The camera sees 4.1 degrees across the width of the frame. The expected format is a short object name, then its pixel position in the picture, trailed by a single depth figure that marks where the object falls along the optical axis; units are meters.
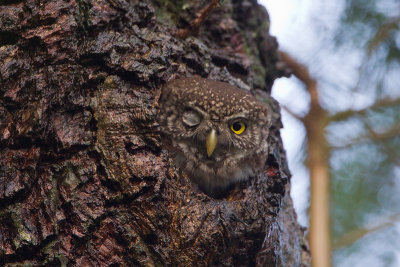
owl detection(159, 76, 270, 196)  2.80
